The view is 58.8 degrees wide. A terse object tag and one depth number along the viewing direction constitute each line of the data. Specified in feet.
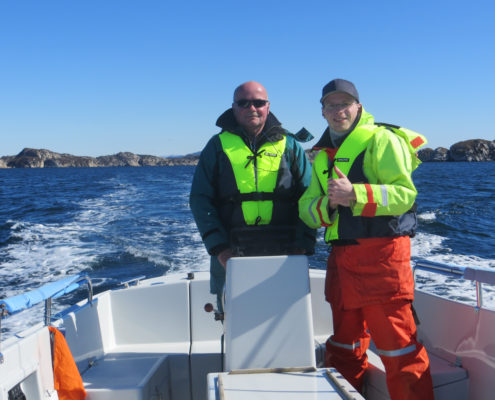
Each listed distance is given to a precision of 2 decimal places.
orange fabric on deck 7.34
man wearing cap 6.46
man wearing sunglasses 7.78
